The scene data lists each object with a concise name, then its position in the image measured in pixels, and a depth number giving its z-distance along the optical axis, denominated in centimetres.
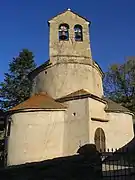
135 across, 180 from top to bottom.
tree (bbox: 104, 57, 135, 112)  2159
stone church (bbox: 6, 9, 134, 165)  1198
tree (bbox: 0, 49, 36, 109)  2251
